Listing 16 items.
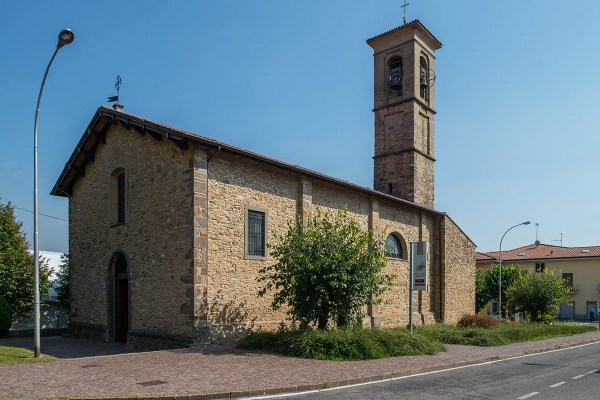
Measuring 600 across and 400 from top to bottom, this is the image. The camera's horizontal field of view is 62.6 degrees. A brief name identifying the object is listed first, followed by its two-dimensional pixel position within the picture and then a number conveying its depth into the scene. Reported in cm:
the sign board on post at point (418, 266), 1620
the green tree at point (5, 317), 2036
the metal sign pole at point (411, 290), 1640
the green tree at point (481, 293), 4572
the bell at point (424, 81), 2839
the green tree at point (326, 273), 1416
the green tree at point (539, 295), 2784
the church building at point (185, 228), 1456
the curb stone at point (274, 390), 804
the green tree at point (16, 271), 2195
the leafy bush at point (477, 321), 2230
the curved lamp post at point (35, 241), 1238
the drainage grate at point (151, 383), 900
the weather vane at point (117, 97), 1883
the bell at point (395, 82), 2793
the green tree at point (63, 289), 2380
